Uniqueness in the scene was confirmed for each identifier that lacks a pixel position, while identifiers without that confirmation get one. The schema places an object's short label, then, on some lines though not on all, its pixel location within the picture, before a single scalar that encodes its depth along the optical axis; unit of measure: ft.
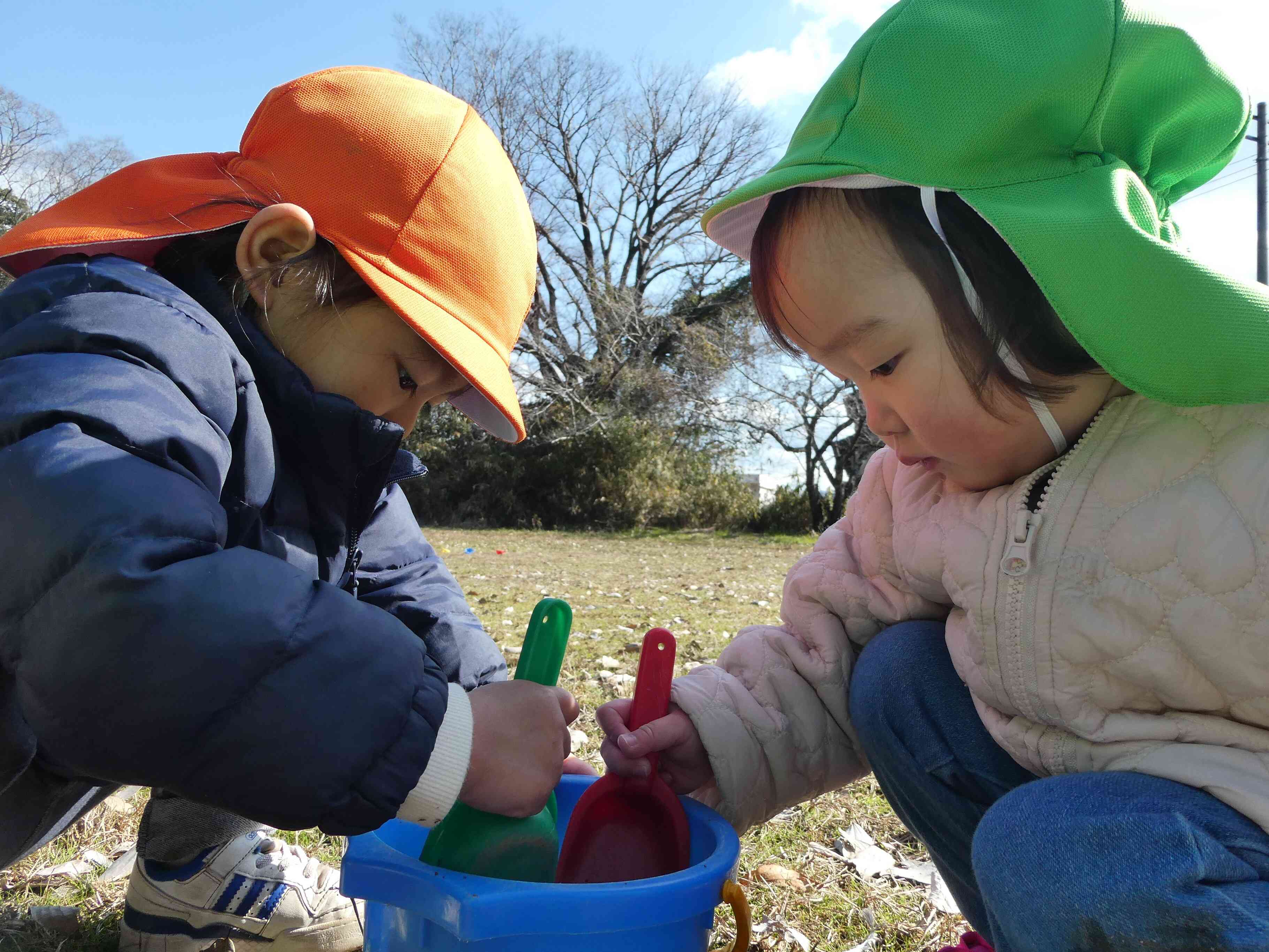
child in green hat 1.16
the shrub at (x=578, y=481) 43.19
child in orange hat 1.06
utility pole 27.85
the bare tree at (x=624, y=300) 47.09
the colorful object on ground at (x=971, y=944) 1.51
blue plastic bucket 1.07
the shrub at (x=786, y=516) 43.11
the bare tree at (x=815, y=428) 43.92
